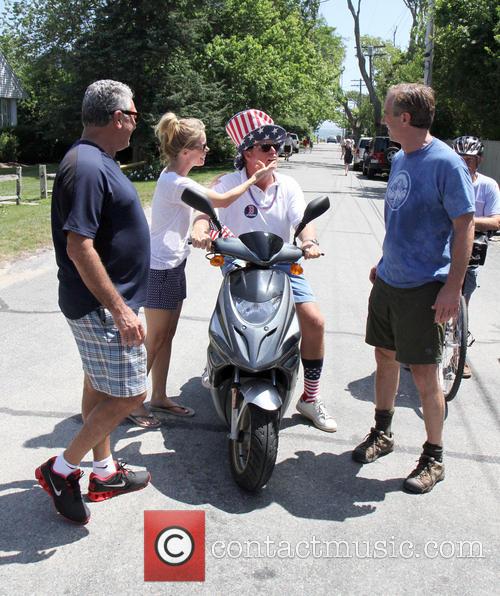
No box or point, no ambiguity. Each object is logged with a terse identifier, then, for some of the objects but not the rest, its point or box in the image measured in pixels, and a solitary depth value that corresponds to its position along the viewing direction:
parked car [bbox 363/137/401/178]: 30.08
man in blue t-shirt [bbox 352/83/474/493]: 3.17
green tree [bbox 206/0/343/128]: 30.59
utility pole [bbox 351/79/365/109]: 102.44
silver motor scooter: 3.21
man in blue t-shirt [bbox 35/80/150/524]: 2.63
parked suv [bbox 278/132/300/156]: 52.42
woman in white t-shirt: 3.94
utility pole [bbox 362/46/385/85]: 52.56
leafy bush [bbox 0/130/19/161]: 32.47
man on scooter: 4.02
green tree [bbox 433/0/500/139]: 18.83
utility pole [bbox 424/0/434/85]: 22.44
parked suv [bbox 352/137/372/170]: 37.64
